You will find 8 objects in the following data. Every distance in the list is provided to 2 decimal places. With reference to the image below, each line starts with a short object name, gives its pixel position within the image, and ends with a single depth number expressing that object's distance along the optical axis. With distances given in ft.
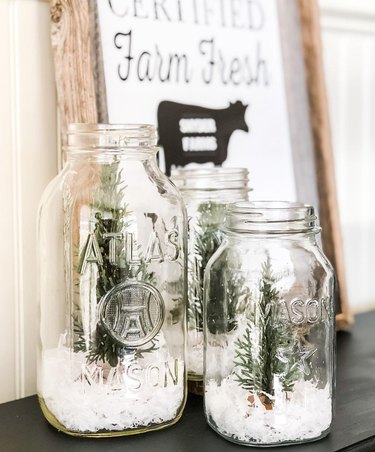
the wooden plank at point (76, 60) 2.59
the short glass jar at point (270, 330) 2.17
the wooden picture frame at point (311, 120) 3.14
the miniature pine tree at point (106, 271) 2.20
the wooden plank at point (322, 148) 3.16
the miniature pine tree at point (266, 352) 2.17
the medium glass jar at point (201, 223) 2.47
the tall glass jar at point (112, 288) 2.21
